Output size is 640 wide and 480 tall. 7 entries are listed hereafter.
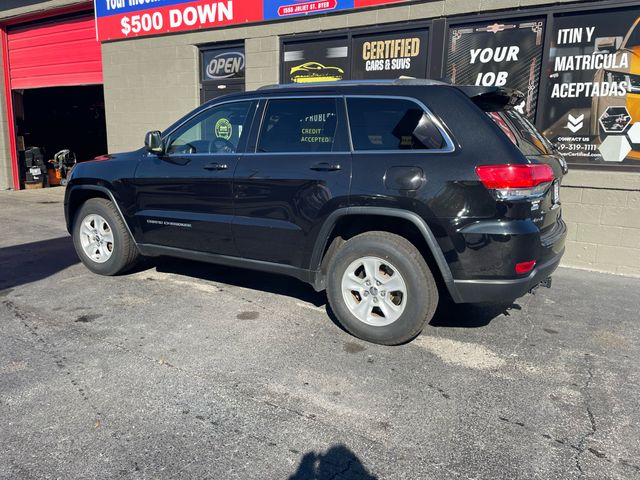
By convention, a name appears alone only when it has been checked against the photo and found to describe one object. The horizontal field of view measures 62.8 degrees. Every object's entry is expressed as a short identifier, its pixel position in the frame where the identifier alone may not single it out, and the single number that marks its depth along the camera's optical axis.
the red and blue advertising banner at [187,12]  8.02
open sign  8.98
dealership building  6.16
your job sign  6.51
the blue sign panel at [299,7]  7.70
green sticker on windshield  4.54
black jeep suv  3.47
